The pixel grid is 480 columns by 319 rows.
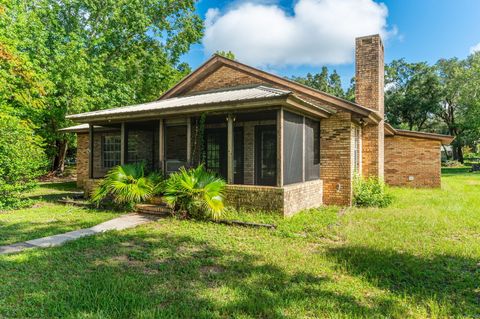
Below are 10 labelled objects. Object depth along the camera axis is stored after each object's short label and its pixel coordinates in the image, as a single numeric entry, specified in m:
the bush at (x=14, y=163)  9.23
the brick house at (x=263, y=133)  8.16
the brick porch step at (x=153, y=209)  8.50
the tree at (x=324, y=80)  55.09
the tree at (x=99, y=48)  15.92
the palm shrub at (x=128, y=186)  8.80
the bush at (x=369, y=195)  9.93
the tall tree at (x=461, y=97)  31.73
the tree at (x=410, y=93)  34.59
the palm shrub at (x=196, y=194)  7.70
